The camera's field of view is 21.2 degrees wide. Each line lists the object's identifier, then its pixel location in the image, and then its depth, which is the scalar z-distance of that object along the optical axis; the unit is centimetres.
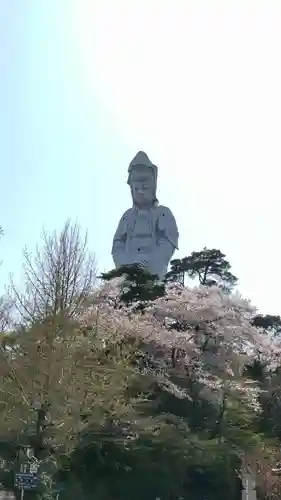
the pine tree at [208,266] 4181
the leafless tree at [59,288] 1722
